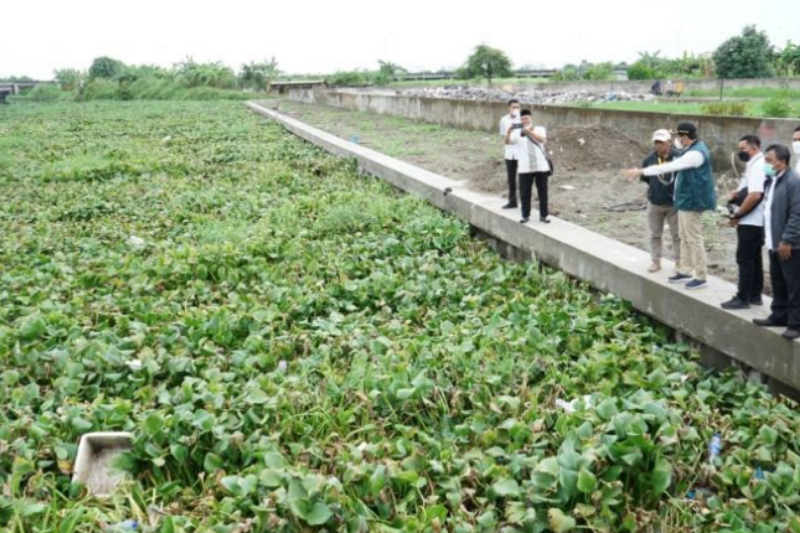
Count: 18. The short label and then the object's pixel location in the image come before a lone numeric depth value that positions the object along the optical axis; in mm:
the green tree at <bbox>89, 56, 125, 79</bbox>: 57656
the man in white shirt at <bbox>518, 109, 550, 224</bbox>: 7625
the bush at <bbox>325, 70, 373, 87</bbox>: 55500
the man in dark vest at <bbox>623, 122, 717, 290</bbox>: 5352
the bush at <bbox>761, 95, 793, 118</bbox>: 12391
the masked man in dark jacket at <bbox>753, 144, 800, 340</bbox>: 4430
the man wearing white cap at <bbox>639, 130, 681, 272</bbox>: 5648
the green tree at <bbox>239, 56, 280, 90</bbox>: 54344
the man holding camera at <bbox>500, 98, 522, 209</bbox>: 8453
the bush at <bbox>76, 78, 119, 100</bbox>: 47656
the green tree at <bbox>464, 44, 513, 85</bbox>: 44781
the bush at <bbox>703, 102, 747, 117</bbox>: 13406
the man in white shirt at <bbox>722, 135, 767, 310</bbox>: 4758
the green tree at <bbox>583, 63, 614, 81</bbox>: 41781
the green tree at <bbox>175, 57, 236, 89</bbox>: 51156
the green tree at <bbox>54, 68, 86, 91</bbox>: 51688
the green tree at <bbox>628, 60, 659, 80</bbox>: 37478
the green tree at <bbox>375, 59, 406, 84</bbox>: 57688
